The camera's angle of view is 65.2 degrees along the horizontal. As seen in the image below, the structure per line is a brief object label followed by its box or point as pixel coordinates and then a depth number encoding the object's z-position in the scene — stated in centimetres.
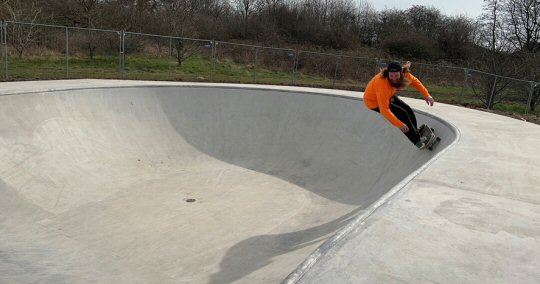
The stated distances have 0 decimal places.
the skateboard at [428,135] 660
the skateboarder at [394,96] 544
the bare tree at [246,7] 4153
